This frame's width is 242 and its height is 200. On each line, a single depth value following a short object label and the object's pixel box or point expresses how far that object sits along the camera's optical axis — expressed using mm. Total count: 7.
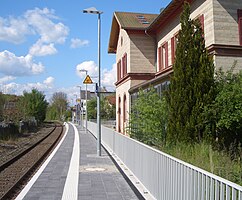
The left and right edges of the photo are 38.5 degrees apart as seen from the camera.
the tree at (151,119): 14060
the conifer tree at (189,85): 12156
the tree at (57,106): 117688
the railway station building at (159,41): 16386
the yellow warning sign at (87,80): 19538
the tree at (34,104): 66312
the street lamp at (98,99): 15648
